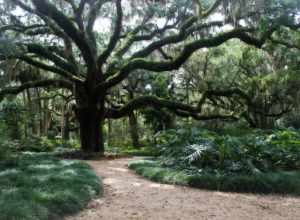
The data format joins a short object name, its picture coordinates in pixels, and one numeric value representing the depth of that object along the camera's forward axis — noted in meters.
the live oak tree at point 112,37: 10.66
